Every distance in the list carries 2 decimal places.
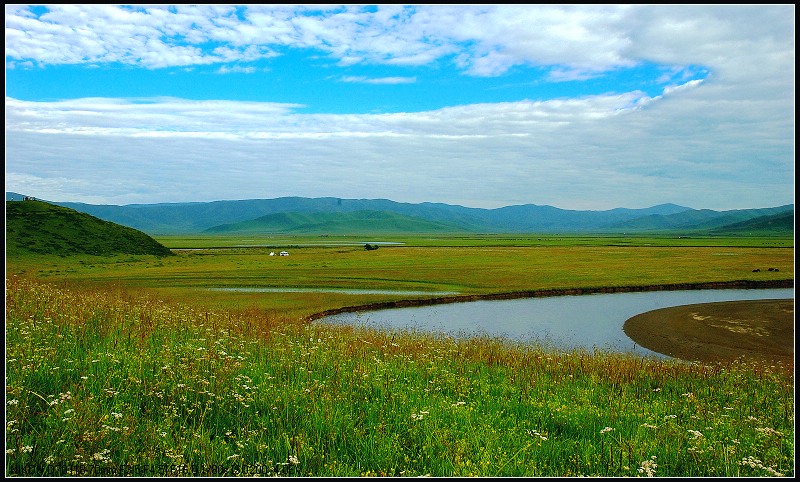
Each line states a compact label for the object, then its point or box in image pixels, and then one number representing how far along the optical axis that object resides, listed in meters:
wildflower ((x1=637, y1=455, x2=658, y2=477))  7.11
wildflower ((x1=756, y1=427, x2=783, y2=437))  9.00
